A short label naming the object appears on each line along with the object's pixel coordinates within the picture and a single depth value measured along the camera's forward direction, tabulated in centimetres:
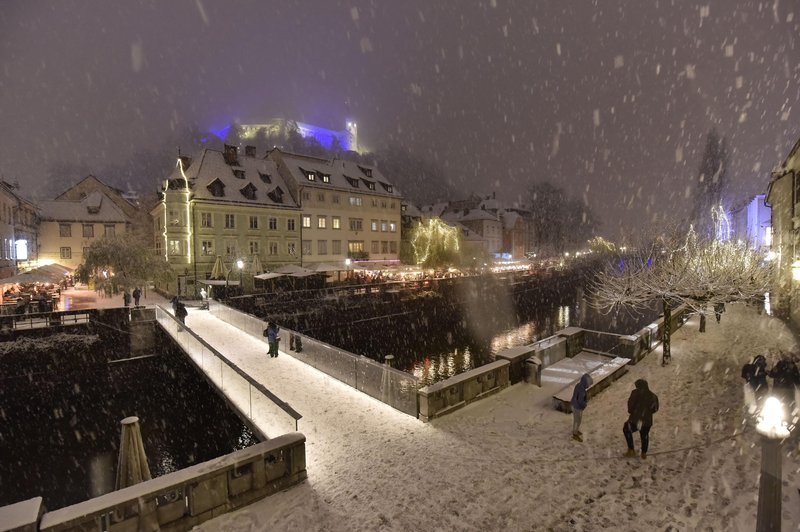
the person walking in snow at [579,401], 877
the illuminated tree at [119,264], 3238
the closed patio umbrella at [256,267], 3553
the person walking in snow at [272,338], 1698
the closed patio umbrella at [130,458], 828
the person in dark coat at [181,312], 2364
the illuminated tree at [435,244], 4966
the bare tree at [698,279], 1540
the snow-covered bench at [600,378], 1072
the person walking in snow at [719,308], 2090
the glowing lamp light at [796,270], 1988
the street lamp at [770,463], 416
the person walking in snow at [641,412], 783
